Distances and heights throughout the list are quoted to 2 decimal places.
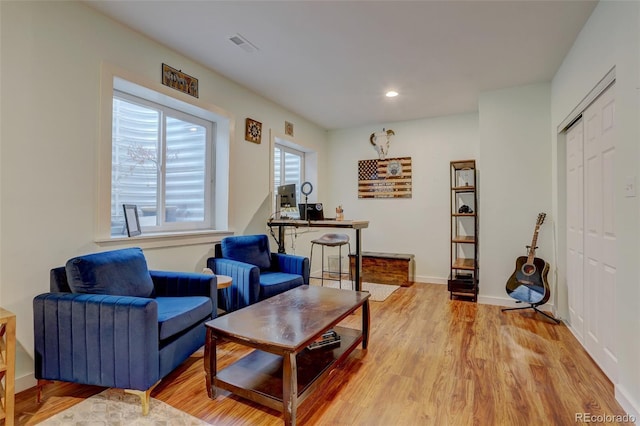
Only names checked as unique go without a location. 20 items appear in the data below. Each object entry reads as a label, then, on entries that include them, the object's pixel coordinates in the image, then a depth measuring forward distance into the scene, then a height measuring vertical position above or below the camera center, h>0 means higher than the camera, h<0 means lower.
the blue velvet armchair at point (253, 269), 2.81 -0.55
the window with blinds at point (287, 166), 4.73 +0.80
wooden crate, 4.73 -0.81
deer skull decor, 5.21 +1.26
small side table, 2.61 -0.57
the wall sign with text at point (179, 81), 2.79 +1.26
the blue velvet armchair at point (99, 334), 1.68 -0.67
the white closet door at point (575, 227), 2.68 -0.09
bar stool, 4.22 -0.34
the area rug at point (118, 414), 1.62 -1.08
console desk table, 3.15 -0.10
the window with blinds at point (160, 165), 2.67 +0.48
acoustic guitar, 3.22 -0.66
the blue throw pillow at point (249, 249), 3.18 -0.37
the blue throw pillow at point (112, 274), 1.85 -0.38
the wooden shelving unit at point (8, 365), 1.48 -0.72
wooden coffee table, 1.53 -0.71
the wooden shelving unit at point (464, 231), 4.00 -0.21
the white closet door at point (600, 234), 2.07 -0.12
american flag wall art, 5.15 +0.65
